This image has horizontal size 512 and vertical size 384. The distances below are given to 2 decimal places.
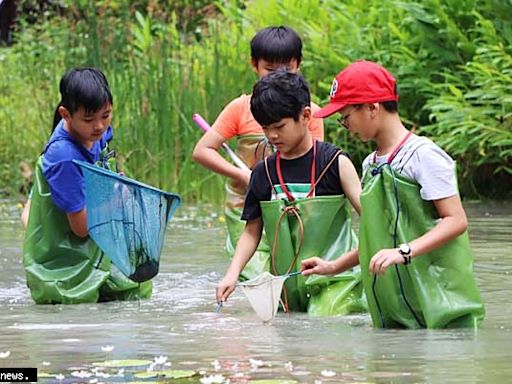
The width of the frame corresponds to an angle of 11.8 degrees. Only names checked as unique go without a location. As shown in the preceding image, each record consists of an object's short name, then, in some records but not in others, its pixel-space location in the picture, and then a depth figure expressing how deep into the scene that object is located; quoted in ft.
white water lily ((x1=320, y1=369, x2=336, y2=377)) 26.49
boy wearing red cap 32.34
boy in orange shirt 40.88
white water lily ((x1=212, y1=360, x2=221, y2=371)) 27.68
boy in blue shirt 39.21
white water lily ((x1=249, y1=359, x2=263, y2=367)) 27.99
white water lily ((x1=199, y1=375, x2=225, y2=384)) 26.00
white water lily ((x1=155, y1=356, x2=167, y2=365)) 28.26
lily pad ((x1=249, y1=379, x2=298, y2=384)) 25.66
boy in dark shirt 36.34
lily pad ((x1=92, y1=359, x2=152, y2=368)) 28.14
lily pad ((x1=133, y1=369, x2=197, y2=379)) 26.70
